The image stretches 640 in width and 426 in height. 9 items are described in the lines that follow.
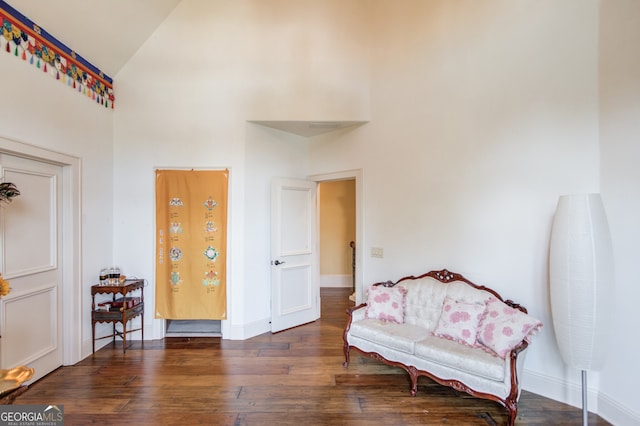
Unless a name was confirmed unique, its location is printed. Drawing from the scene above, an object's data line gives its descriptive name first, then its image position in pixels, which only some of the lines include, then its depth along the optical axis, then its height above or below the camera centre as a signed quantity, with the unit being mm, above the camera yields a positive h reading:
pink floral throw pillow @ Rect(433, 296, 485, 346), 2510 -988
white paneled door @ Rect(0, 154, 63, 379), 2512 -506
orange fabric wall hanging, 3650 -411
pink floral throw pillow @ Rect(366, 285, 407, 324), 3033 -990
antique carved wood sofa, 2199 -1121
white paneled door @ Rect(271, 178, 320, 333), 3980 -621
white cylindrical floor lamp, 1922 -491
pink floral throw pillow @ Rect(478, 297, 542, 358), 2246 -939
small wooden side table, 3250 -1123
